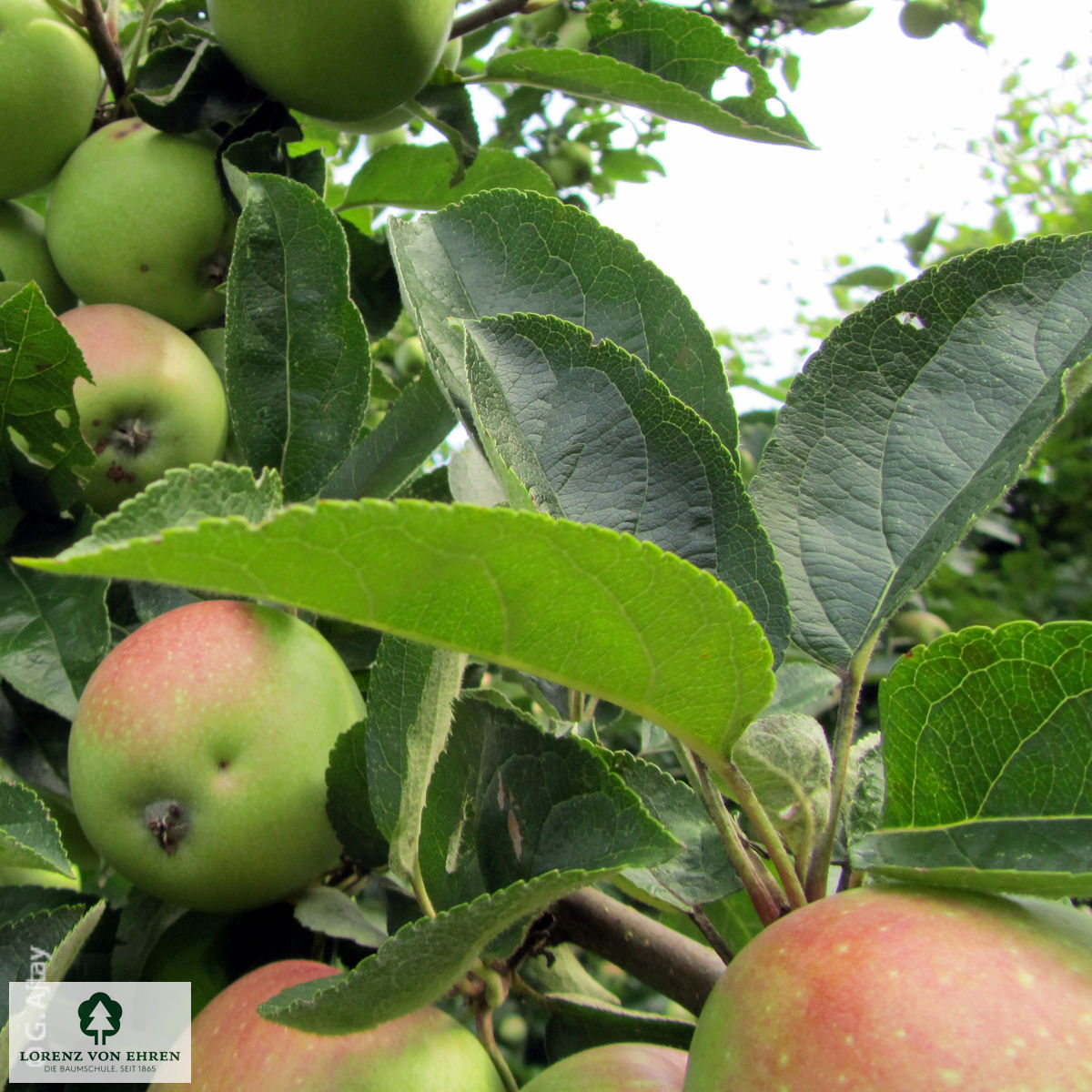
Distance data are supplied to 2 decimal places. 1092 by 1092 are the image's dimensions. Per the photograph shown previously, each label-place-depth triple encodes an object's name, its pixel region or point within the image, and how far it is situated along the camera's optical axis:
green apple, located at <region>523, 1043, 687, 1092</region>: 0.21
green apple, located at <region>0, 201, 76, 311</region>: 0.35
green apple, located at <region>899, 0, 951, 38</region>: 0.69
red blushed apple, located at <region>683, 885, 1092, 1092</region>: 0.17
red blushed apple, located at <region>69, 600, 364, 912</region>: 0.25
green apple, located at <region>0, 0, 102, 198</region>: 0.32
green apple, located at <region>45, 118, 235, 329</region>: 0.33
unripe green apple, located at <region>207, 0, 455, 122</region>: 0.31
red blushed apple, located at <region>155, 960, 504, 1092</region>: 0.22
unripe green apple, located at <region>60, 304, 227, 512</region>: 0.32
